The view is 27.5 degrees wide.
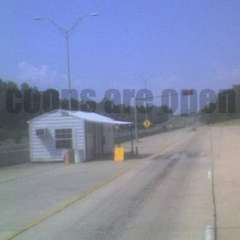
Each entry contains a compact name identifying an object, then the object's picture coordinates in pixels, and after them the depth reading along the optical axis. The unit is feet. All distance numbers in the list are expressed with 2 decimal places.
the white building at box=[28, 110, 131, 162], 102.31
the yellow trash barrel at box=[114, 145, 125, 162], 98.84
